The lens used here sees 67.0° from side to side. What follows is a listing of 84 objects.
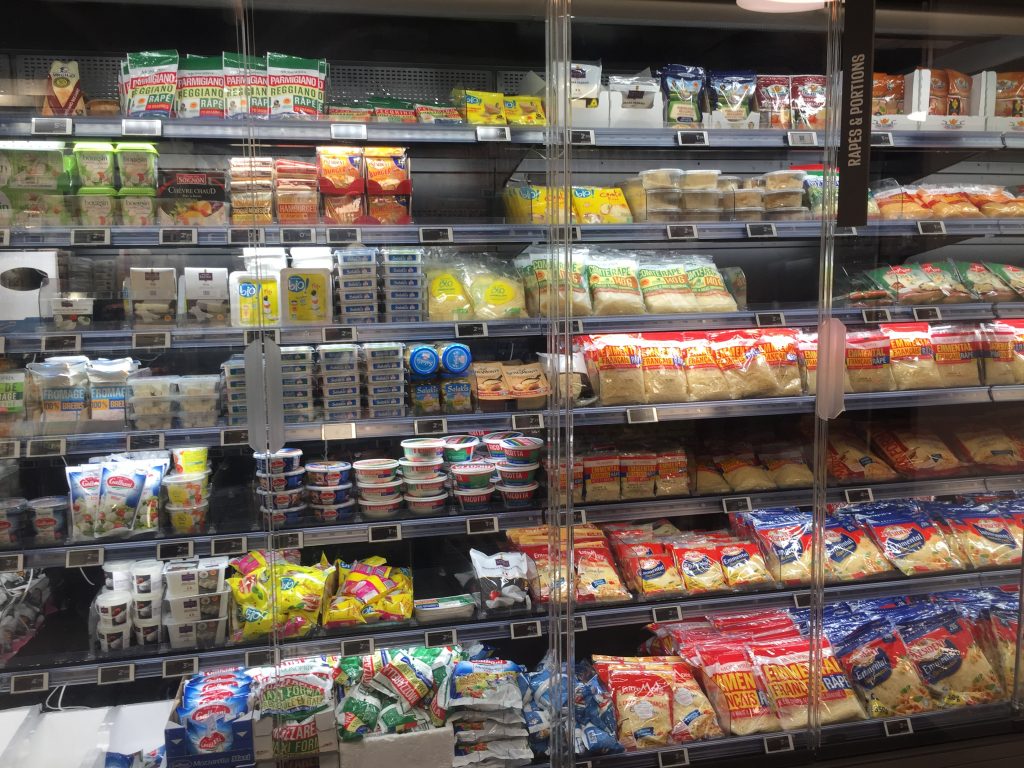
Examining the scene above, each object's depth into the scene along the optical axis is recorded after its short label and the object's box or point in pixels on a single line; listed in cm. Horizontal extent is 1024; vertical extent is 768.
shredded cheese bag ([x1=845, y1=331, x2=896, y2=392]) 271
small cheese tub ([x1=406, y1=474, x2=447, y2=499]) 252
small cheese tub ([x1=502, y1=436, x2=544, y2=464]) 258
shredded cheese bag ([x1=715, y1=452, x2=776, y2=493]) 272
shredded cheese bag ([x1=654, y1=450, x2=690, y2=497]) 268
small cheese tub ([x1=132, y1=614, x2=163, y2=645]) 227
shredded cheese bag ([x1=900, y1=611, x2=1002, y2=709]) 253
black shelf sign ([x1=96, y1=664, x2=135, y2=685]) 213
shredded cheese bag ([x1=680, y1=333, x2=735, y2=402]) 264
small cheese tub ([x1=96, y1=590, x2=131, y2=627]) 223
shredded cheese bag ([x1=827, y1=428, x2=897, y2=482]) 278
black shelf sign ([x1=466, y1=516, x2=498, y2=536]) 241
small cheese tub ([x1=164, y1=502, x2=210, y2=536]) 232
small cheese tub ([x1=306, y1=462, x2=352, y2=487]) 245
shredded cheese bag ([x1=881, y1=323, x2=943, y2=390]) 275
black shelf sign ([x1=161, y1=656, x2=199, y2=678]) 217
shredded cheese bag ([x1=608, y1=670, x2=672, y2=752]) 233
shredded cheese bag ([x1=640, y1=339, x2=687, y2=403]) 262
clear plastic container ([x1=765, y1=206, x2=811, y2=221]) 272
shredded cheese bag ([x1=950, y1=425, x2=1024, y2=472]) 284
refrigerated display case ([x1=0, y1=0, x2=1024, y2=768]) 224
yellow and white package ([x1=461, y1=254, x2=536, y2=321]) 256
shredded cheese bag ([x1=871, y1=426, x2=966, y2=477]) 281
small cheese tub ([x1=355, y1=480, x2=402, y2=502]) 248
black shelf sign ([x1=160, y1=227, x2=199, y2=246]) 216
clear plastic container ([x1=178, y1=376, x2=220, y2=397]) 235
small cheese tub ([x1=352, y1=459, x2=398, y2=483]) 248
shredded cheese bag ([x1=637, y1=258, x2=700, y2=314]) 265
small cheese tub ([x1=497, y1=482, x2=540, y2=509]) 255
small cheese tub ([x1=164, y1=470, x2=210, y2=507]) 234
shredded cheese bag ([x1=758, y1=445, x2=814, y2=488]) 275
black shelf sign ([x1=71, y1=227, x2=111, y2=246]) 210
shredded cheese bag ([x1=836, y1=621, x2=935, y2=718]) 248
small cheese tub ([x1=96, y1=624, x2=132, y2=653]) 223
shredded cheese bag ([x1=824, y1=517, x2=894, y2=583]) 267
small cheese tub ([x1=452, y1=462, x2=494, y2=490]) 254
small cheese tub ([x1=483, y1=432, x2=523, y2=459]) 265
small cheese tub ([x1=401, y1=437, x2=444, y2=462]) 253
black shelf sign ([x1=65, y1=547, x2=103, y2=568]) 212
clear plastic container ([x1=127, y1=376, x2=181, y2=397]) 232
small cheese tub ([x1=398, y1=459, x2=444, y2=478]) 253
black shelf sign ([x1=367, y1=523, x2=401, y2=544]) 237
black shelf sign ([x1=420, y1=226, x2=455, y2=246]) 229
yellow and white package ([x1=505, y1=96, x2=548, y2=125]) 251
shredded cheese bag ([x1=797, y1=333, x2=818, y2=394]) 276
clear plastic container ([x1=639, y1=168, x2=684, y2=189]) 265
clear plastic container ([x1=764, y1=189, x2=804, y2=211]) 272
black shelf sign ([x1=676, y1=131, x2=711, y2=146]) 244
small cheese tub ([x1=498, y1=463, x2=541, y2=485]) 256
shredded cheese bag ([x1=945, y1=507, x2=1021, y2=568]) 276
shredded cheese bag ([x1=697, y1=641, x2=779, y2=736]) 236
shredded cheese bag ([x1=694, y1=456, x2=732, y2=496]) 273
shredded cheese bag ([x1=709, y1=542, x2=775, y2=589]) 262
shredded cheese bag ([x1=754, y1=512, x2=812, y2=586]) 265
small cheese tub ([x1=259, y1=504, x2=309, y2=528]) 235
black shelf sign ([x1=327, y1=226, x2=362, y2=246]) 223
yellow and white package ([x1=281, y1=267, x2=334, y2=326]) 232
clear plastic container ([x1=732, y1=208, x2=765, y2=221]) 270
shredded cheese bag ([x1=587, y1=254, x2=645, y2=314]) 260
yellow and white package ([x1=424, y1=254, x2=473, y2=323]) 254
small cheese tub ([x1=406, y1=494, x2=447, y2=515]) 250
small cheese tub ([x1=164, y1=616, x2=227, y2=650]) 227
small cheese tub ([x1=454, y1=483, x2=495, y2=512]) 254
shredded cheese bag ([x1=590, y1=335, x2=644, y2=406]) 257
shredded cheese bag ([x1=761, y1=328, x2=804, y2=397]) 270
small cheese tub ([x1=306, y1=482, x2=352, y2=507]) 246
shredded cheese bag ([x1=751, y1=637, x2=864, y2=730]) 239
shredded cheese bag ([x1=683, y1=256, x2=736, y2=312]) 267
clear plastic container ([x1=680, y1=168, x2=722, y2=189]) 267
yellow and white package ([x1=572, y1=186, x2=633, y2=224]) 261
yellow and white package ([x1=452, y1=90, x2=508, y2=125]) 248
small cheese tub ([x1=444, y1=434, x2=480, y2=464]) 263
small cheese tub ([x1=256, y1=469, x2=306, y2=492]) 242
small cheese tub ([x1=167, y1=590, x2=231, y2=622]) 229
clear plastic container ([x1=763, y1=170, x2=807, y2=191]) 271
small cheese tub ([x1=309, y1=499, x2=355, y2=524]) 244
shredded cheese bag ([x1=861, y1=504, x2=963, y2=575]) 271
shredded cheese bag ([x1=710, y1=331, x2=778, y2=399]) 267
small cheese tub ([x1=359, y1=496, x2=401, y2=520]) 247
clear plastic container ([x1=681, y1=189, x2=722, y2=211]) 268
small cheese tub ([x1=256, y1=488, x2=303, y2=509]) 239
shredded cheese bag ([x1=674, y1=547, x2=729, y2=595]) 258
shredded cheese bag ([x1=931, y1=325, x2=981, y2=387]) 279
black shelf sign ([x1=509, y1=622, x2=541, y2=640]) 238
